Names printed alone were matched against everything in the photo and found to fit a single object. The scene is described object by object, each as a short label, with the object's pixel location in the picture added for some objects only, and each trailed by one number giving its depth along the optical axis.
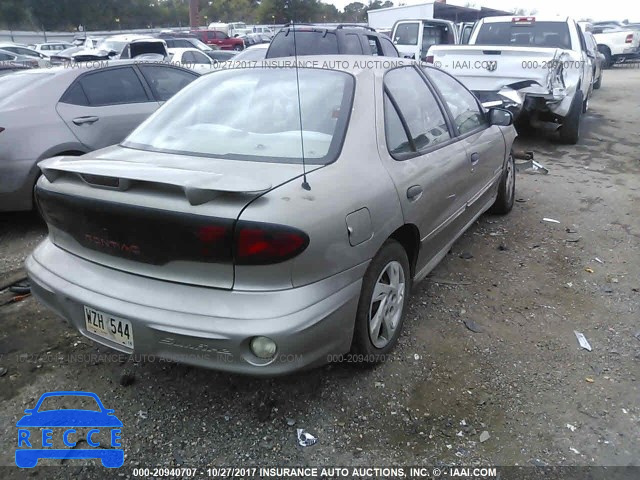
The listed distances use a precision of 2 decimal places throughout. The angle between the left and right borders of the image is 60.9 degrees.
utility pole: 40.00
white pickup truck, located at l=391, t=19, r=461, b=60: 14.48
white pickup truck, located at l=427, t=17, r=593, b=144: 7.67
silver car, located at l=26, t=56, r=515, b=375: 2.18
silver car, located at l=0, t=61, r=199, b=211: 4.67
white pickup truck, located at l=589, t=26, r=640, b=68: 21.11
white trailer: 21.48
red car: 28.94
